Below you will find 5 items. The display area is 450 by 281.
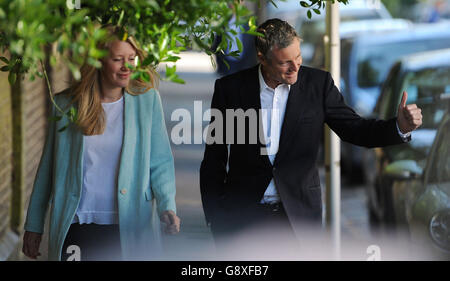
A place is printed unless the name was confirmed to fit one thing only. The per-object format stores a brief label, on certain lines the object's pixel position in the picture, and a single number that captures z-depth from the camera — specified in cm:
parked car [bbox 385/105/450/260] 1117
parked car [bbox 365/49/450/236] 1349
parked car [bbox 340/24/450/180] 2259
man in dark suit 852
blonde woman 799
